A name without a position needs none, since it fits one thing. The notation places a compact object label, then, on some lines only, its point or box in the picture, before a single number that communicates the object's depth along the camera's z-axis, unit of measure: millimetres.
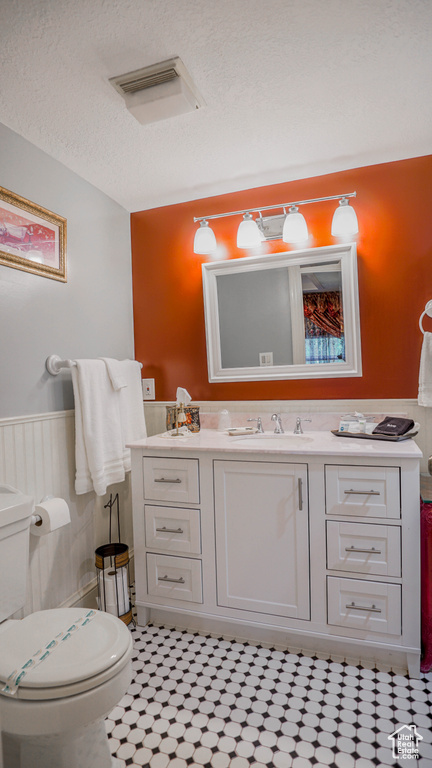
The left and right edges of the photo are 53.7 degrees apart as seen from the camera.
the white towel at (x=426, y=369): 2064
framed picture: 1773
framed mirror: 2270
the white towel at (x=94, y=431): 2062
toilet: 1078
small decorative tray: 1901
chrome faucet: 2312
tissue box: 2418
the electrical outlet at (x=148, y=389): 2736
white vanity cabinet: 1677
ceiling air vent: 1521
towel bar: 2008
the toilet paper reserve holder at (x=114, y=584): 2068
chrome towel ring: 2094
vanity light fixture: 2170
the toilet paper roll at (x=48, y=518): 1730
